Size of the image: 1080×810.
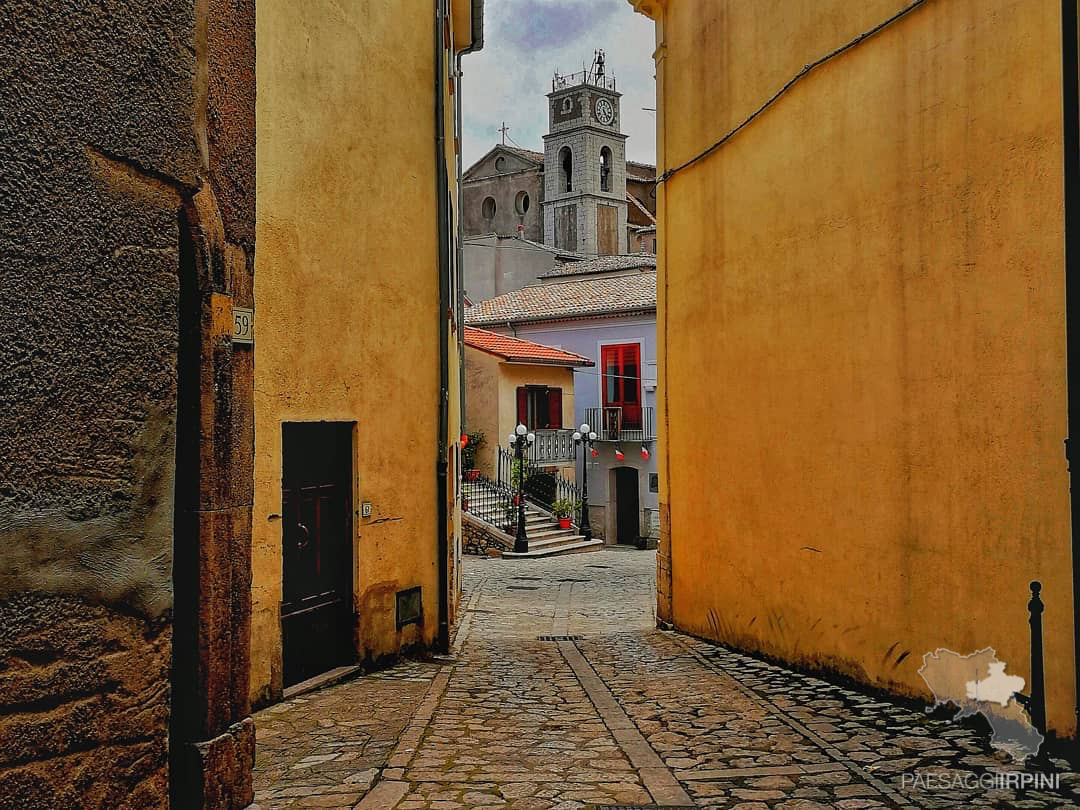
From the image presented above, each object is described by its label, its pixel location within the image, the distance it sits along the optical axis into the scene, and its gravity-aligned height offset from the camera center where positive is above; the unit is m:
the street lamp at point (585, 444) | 25.98 -0.14
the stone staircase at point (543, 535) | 23.56 -2.32
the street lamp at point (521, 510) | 22.59 -1.53
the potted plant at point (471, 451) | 27.41 -0.28
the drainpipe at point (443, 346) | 9.69 +0.92
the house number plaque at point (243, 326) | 3.81 +0.45
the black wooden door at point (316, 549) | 7.89 -0.85
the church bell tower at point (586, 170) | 57.91 +15.58
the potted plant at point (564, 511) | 26.05 -1.88
